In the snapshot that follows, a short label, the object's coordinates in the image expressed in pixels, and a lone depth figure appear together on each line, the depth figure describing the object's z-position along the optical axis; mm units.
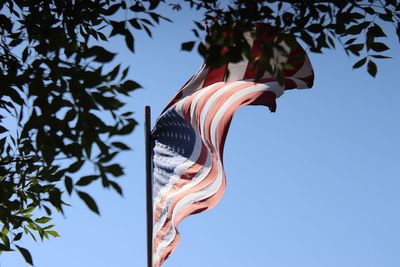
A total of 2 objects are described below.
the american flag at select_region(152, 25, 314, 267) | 14268
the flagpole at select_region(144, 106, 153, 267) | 15827
